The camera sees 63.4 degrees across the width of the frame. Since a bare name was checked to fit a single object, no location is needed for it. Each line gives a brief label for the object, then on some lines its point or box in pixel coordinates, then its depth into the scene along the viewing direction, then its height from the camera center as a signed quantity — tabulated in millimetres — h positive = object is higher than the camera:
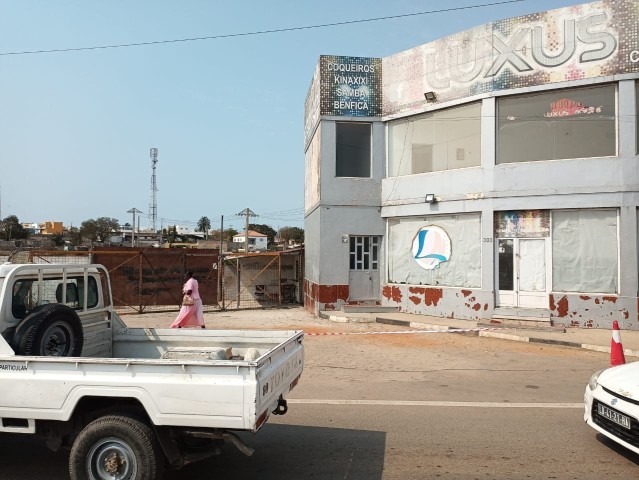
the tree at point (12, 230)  70688 +2895
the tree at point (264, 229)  131250 +5779
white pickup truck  3686 -1097
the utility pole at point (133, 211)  60938 +4703
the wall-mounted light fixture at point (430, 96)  15606 +4727
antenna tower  89188 +10803
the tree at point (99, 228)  91062 +4214
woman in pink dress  11247 -1330
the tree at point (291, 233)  101988 +3890
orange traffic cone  8148 -1532
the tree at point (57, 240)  70312 +1513
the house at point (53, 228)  102625 +4735
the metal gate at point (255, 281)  19750 -1143
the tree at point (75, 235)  81625 +2640
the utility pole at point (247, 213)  56906 +4276
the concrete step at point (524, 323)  13066 -1844
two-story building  13227 +2284
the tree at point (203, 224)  116650 +6346
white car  4555 -1410
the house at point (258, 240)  104162 +2365
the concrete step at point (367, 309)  16234 -1794
